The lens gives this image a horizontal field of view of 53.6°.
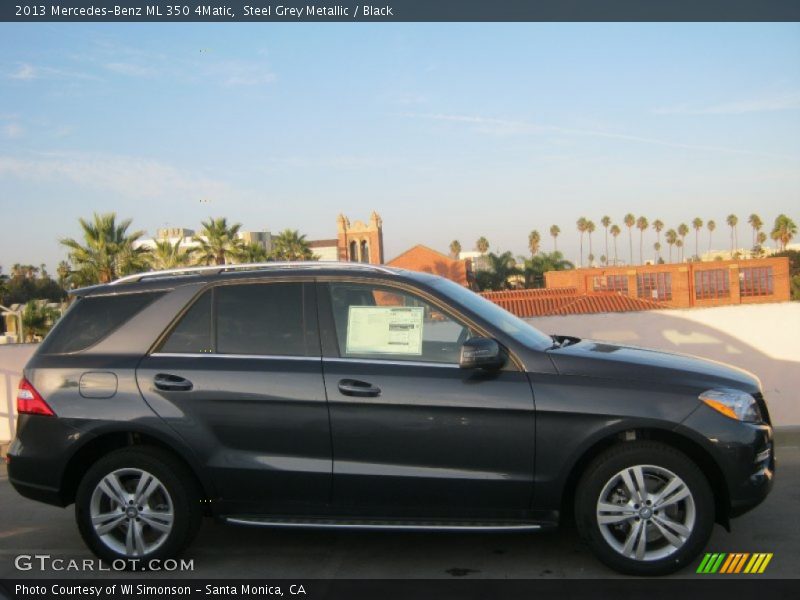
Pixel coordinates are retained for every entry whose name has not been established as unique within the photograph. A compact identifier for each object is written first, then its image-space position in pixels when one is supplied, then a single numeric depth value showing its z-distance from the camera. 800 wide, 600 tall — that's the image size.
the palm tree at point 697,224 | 148.01
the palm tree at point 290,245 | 59.38
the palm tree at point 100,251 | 24.03
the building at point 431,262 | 79.75
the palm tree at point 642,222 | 144.25
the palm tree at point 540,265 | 67.50
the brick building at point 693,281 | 65.56
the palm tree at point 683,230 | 148.25
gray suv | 4.30
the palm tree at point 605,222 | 139.38
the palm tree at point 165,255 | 29.02
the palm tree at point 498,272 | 63.78
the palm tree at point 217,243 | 38.03
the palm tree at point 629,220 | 141.11
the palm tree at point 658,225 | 146.50
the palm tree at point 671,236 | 151.25
